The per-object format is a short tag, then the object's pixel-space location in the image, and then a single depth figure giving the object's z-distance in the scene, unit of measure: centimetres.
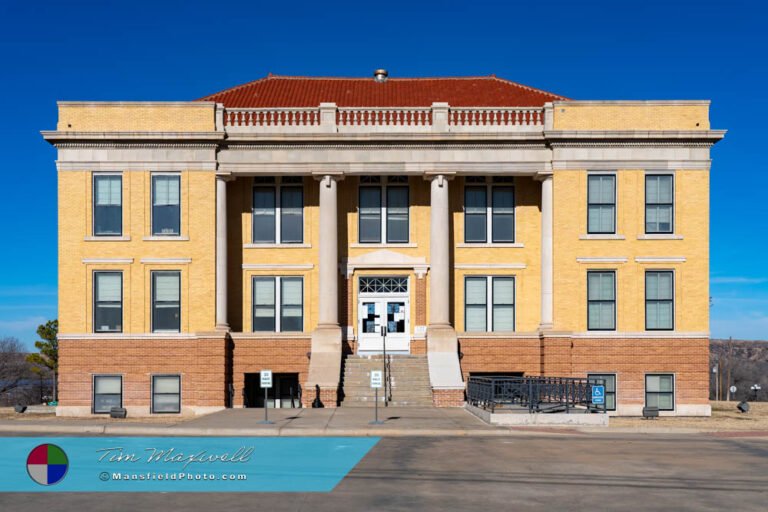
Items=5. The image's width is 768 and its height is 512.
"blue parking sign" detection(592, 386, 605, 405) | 2905
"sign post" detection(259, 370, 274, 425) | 2800
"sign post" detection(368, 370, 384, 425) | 2725
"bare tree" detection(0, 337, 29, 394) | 9434
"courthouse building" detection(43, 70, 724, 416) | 3569
